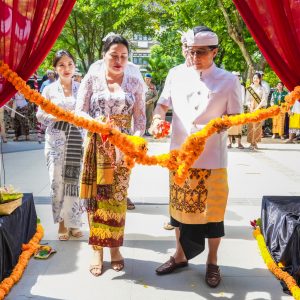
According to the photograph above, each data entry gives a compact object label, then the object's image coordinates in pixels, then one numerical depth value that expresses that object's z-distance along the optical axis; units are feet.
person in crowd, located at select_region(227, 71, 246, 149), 37.91
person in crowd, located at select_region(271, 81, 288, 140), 46.19
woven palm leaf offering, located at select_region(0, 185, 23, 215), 12.24
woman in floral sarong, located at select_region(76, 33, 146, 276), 11.94
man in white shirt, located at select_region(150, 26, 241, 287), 11.27
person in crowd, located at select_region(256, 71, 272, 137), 51.47
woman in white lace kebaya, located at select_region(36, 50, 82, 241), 14.80
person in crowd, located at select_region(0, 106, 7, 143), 35.63
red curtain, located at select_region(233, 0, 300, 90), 10.92
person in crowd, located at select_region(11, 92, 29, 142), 42.96
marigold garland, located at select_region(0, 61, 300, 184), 10.52
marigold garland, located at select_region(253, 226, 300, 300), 10.96
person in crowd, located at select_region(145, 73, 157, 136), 47.49
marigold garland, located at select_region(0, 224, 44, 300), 11.01
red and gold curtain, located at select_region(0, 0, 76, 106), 10.91
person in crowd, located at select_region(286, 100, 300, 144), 42.88
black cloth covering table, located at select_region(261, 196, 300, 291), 11.66
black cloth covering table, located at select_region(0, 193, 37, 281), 11.77
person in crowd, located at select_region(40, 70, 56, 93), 36.77
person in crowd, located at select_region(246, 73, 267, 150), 37.07
